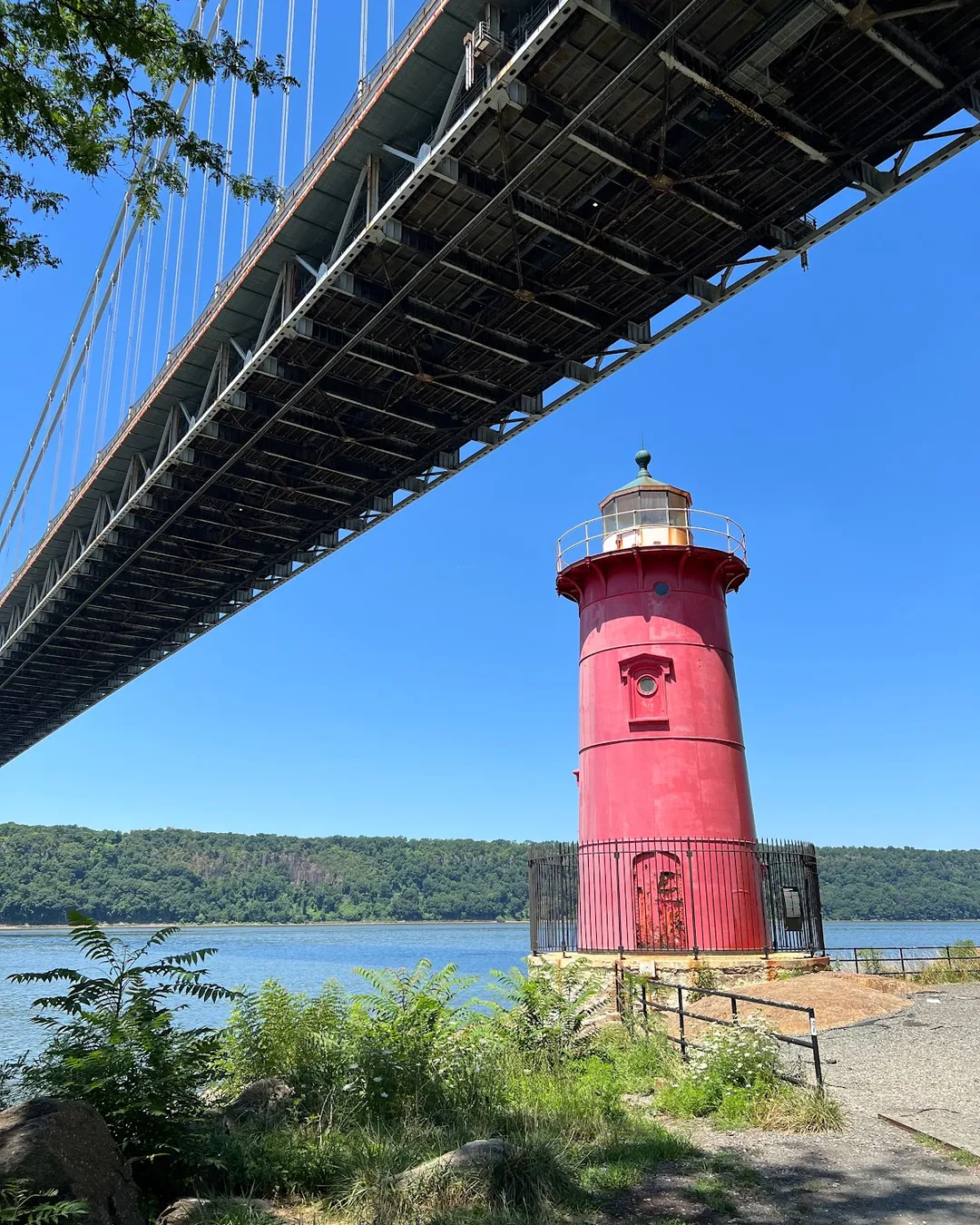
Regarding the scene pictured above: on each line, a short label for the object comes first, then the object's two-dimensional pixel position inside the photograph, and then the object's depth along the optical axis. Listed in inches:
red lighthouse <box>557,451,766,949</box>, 708.0
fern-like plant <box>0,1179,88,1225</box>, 206.1
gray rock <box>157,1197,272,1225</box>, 255.6
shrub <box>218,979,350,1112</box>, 362.3
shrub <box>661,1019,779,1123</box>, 355.9
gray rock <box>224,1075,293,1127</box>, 341.7
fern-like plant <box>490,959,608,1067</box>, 436.8
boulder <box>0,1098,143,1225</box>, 226.5
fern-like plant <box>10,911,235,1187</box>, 285.1
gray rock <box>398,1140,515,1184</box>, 264.5
